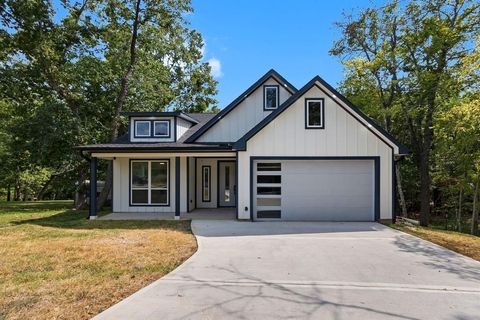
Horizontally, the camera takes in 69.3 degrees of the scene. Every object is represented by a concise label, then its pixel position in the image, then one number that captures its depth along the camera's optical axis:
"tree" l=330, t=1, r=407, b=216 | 18.27
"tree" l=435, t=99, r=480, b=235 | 13.20
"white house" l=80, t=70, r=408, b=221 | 12.55
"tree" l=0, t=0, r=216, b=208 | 17.59
